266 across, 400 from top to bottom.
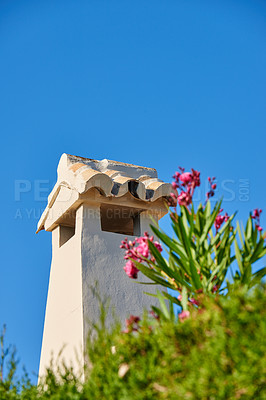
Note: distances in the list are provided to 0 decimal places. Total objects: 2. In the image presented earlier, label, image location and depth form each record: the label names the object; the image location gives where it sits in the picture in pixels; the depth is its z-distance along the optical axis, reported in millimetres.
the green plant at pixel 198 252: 6551
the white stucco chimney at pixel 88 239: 10391
